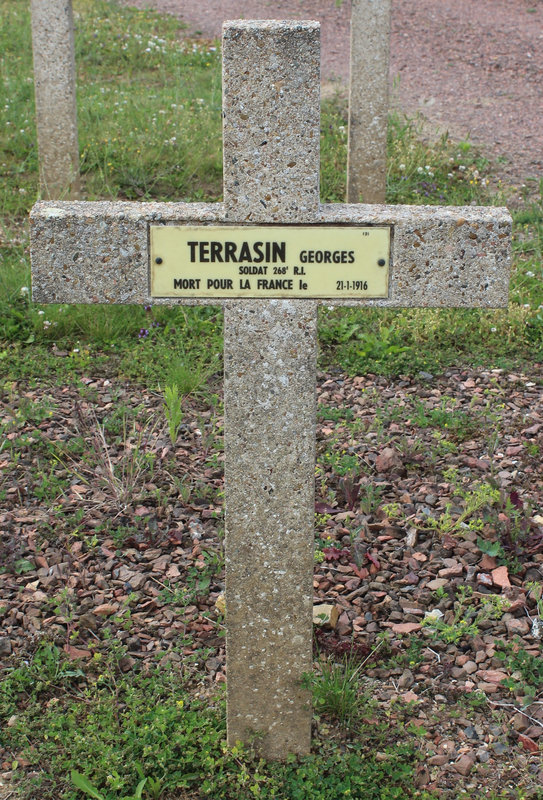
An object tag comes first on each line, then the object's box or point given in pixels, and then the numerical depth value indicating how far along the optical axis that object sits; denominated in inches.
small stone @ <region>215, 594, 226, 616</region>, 130.1
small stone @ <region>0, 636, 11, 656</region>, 123.3
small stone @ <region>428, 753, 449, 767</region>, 108.9
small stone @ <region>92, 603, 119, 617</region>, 130.8
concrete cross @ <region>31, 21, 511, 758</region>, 89.9
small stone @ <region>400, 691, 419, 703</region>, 117.2
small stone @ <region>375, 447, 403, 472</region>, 162.1
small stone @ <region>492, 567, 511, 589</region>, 133.4
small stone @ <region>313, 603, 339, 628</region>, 127.5
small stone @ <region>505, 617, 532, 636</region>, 125.6
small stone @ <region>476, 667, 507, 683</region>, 119.1
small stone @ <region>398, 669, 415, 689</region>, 119.6
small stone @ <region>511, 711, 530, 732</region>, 112.5
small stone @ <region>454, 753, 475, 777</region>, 107.6
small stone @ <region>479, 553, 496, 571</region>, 137.4
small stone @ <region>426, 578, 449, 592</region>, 135.0
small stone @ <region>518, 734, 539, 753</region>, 109.5
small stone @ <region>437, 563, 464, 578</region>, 136.6
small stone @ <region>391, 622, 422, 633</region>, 127.7
